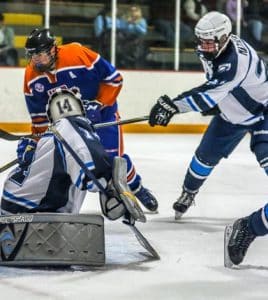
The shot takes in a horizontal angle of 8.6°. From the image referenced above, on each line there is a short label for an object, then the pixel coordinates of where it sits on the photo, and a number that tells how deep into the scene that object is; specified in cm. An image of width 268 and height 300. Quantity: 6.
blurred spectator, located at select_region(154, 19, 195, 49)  1725
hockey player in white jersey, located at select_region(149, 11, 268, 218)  657
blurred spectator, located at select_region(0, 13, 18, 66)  1604
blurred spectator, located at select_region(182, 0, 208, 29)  1730
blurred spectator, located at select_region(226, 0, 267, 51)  1737
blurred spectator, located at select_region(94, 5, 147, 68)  1673
